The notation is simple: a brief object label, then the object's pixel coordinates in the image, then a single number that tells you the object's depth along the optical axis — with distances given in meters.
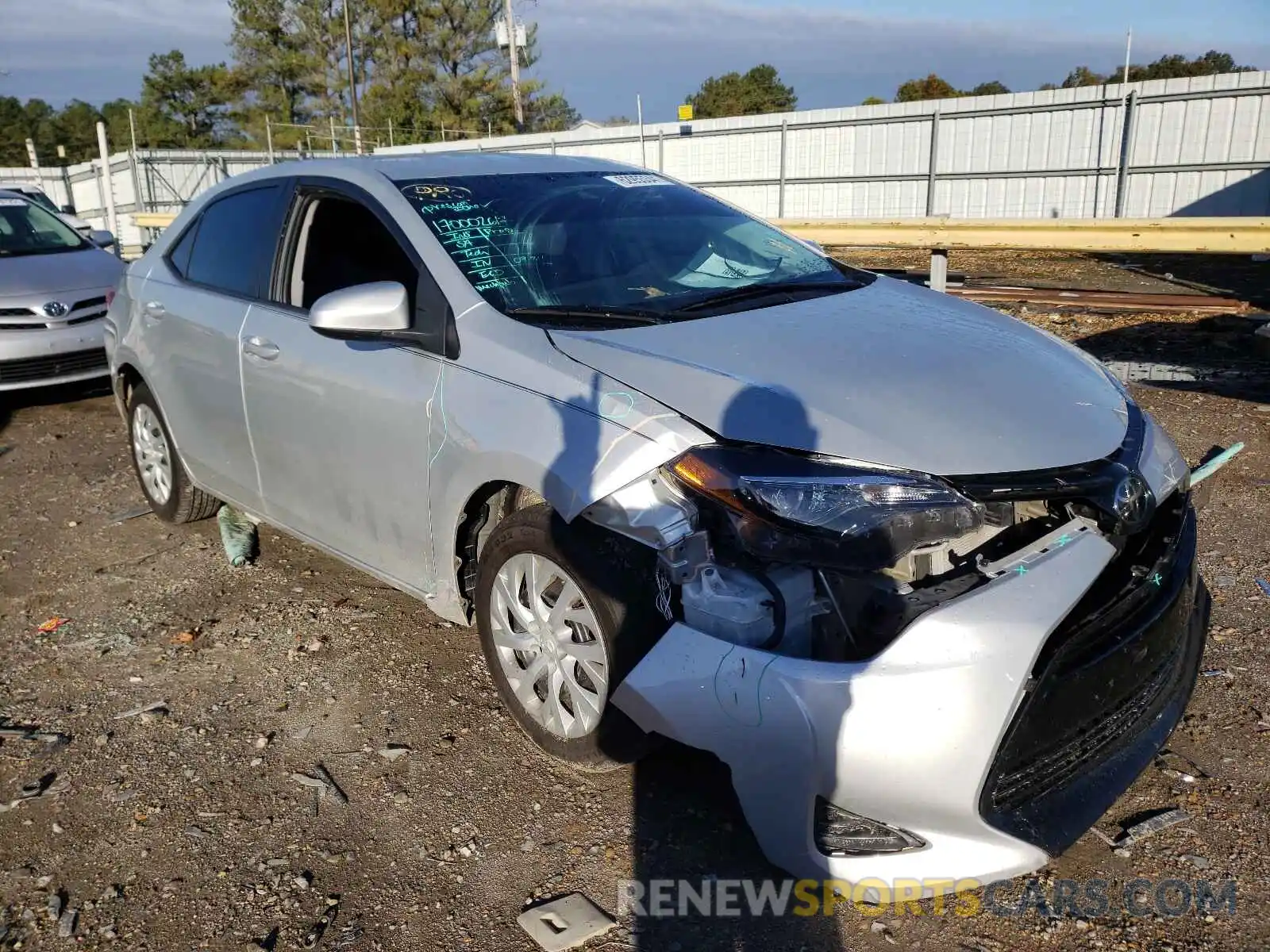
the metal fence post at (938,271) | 6.37
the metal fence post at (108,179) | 15.12
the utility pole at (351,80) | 39.29
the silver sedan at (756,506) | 2.20
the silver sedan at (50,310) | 7.69
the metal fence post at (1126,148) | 17.20
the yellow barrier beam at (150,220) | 12.10
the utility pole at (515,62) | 29.58
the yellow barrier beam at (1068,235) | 6.79
